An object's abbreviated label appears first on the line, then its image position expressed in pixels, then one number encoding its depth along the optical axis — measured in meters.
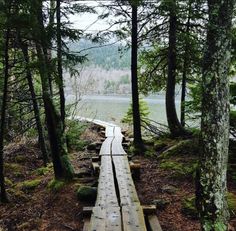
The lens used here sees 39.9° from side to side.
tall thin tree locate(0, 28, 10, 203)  7.57
